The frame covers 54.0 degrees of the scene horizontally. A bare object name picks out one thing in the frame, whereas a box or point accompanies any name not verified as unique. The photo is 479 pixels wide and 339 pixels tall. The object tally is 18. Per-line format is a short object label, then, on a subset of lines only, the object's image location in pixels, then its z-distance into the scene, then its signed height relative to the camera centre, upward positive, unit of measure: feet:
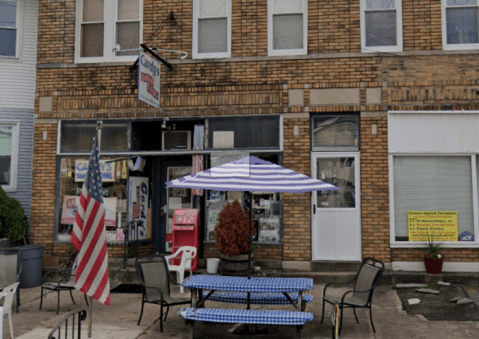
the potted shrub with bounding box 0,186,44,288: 31.73 -2.91
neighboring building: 38.27 +8.69
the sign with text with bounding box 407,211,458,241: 32.45 -1.51
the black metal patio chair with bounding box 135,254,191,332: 22.75 -3.97
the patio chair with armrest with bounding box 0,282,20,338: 20.11 -4.27
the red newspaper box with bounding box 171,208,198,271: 32.48 -2.22
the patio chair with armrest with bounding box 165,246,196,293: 28.72 -3.72
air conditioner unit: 37.60 +4.86
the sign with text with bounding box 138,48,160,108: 30.56 +8.17
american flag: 15.75 -1.38
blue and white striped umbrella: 20.65 +0.99
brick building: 32.86 +6.49
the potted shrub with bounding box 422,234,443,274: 31.12 -3.70
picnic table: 18.75 -4.53
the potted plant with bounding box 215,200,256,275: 30.86 -2.60
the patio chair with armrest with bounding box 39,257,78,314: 25.34 -4.74
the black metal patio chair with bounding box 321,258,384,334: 21.76 -4.13
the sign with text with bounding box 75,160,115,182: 35.78 +2.28
